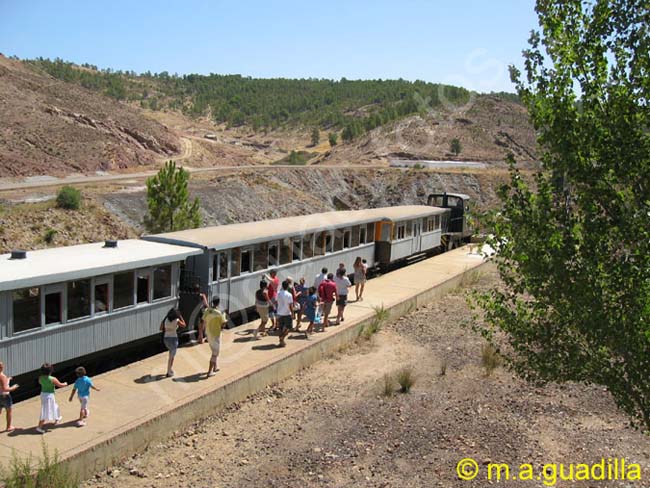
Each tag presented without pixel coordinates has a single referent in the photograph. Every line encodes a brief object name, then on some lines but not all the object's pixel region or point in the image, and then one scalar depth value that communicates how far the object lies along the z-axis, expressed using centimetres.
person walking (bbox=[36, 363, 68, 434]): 893
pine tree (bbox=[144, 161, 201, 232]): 2331
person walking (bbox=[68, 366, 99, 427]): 929
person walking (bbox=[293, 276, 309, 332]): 1495
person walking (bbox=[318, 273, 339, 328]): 1477
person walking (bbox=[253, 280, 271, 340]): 1414
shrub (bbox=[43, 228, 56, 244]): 2518
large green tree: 726
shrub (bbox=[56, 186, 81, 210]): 2802
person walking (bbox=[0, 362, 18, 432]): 886
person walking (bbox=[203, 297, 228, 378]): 1152
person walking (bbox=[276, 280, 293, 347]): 1334
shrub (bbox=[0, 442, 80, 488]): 757
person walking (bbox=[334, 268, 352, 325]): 1559
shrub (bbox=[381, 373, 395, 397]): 1270
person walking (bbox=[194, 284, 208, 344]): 1338
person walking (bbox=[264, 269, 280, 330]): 1447
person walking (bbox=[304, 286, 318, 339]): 1488
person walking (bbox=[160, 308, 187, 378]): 1106
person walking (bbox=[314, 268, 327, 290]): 1575
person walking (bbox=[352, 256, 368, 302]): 1812
